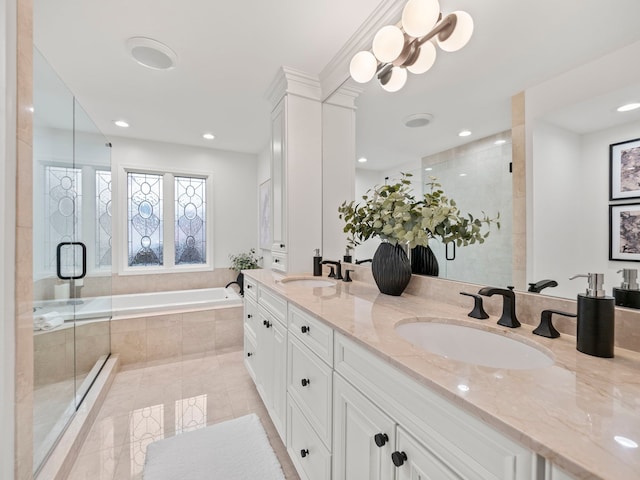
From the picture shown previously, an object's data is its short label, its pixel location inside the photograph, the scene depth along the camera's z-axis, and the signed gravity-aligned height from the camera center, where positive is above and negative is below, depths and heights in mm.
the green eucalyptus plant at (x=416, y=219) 1220 +97
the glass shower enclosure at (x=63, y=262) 1668 -183
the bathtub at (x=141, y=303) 2086 -711
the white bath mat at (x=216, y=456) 1404 -1184
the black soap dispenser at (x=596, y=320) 693 -200
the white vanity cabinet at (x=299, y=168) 2193 +570
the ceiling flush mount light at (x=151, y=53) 1771 +1244
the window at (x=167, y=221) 3615 +240
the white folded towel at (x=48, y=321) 1710 -546
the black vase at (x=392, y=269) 1405 -154
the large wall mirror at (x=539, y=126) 801 +414
